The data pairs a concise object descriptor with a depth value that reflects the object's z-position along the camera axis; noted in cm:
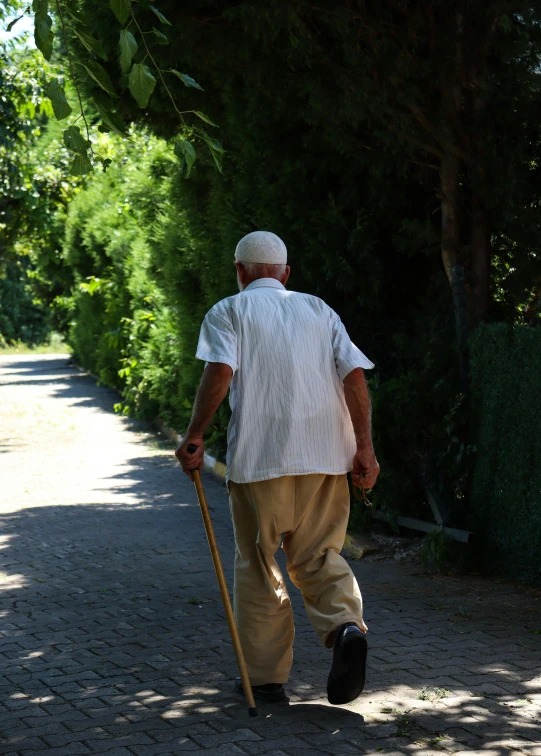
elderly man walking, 973
